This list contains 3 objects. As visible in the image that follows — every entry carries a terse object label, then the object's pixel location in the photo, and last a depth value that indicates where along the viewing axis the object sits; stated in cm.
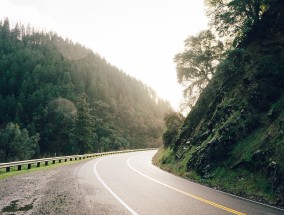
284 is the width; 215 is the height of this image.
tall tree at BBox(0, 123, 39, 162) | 7157
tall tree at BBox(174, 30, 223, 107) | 3678
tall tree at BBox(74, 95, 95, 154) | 6303
